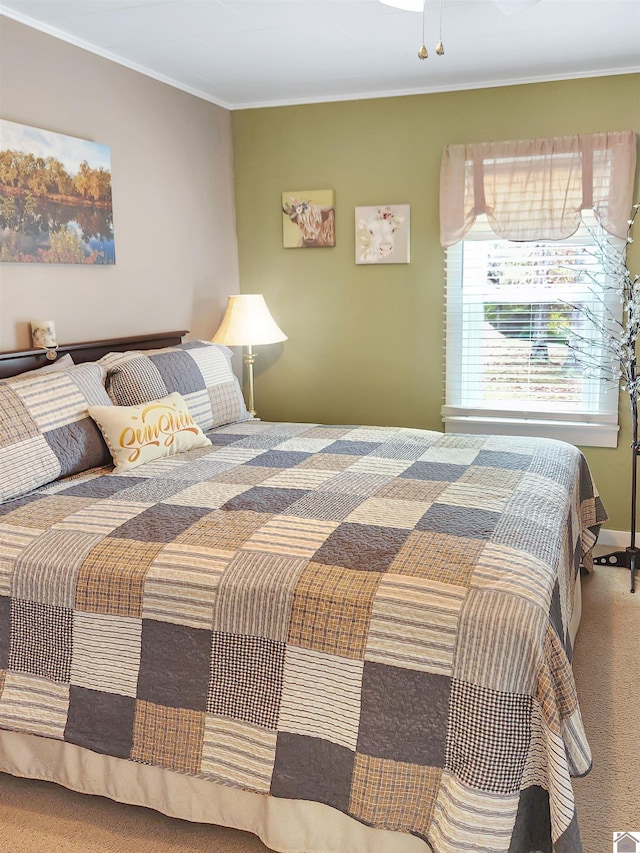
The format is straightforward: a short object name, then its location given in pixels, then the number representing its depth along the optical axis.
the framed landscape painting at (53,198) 2.89
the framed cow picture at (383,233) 4.12
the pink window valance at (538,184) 3.70
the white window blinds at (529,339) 3.89
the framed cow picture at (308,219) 4.27
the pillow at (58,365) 2.94
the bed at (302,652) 1.61
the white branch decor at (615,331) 3.55
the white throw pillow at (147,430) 2.75
